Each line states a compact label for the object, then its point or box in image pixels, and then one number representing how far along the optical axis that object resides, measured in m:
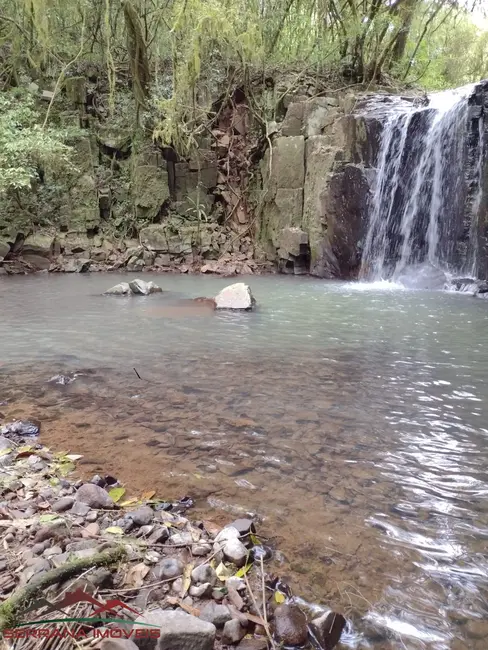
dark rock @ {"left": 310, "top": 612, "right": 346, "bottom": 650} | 1.60
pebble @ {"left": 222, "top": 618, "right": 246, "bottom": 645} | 1.54
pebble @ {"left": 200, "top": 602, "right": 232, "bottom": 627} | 1.60
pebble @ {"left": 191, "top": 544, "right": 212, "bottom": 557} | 1.97
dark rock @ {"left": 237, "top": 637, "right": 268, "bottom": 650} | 1.54
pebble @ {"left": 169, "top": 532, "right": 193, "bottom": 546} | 2.02
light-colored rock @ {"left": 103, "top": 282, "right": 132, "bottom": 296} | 9.44
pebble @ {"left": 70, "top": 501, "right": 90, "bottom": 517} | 2.20
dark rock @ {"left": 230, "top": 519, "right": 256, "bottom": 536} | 2.14
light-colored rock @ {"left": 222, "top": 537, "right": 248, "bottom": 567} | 1.94
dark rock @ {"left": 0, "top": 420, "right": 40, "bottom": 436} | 3.22
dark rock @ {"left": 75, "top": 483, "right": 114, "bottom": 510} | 2.30
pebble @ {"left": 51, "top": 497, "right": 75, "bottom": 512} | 2.24
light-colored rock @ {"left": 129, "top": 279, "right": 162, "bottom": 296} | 9.52
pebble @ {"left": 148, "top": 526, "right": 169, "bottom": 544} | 2.04
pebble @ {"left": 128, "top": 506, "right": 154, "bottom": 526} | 2.18
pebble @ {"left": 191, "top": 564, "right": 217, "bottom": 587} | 1.78
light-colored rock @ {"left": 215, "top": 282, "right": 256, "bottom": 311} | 8.00
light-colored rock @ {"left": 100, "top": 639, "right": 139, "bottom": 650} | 1.35
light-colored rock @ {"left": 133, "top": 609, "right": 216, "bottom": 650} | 1.41
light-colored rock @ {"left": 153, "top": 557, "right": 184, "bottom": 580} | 1.80
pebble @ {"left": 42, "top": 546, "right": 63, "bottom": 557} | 1.83
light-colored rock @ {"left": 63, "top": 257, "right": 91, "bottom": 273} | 13.64
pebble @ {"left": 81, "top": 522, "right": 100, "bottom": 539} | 2.00
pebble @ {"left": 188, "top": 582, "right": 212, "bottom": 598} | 1.72
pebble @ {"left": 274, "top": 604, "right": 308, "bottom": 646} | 1.59
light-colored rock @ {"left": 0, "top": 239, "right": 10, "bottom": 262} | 13.47
